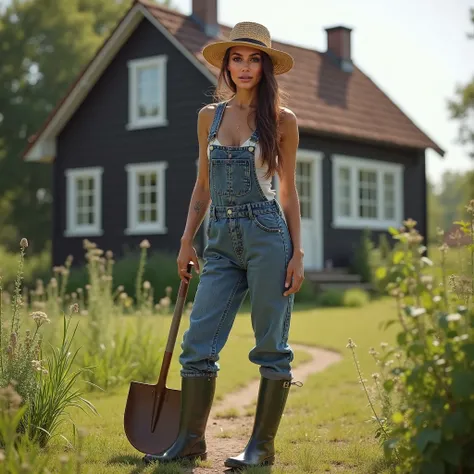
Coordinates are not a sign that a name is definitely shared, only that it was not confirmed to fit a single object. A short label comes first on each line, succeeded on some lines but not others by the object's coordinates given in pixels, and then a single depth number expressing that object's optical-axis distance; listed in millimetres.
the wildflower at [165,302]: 7361
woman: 4469
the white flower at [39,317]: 4403
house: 19109
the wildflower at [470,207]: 3842
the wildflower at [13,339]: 4530
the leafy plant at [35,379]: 4609
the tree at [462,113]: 39469
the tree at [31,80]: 33031
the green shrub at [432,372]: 3018
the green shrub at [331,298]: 16688
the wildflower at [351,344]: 4424
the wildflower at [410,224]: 3203
